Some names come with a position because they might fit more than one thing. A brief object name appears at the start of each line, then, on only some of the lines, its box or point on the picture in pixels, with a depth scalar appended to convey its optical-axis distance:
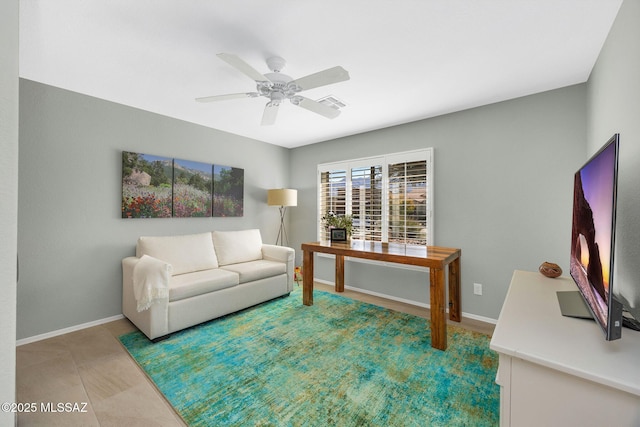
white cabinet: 0.76
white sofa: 2.52
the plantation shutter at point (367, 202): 3.78
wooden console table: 2.34
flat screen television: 0.87
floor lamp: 4.20
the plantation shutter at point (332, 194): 4.17
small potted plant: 3.63
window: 3.36
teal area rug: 1.60
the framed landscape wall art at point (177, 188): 3.03
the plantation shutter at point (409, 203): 3.35
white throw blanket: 2.35
